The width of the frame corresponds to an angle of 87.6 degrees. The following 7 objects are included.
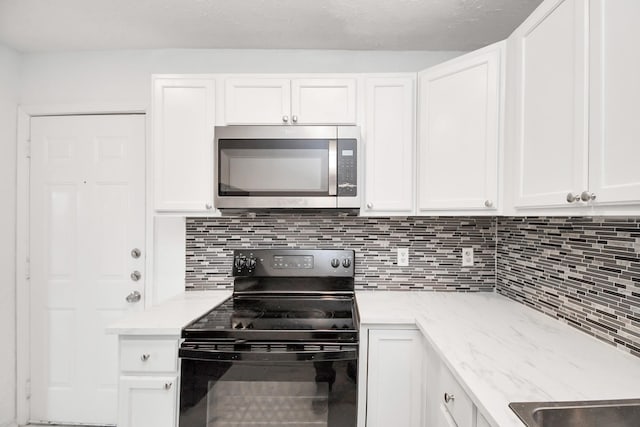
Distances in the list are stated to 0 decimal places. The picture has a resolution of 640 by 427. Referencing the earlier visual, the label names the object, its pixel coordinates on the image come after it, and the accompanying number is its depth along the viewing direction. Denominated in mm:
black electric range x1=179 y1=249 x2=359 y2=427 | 1386
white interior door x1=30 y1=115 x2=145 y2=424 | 2215
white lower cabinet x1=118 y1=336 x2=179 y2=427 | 1435
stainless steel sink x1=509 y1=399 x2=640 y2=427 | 795
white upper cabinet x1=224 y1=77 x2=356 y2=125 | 1782
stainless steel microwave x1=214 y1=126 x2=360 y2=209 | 1717
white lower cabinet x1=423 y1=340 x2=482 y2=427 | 975
